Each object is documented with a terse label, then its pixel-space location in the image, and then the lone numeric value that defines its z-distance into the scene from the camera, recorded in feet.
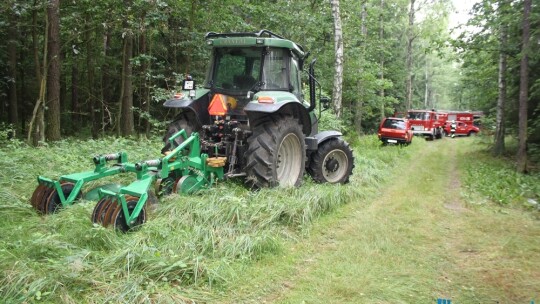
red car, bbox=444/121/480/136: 100.12
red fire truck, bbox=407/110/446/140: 79.66
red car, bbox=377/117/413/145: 59.72
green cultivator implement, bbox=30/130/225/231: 13.80
